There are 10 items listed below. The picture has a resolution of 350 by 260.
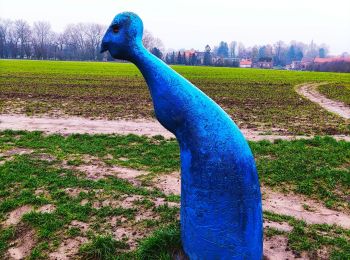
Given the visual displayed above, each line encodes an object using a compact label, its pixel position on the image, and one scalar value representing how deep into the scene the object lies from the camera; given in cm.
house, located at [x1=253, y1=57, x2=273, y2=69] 14700
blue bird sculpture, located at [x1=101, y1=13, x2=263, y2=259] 362
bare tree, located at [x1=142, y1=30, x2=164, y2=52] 12532
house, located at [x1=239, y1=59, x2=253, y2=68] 14888
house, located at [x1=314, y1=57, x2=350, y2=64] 11248
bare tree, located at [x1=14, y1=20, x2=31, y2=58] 12600
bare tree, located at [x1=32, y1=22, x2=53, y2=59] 14520
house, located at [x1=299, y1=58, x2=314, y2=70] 14088
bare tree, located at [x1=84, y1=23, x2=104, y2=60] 13050
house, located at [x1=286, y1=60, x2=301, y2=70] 15370
